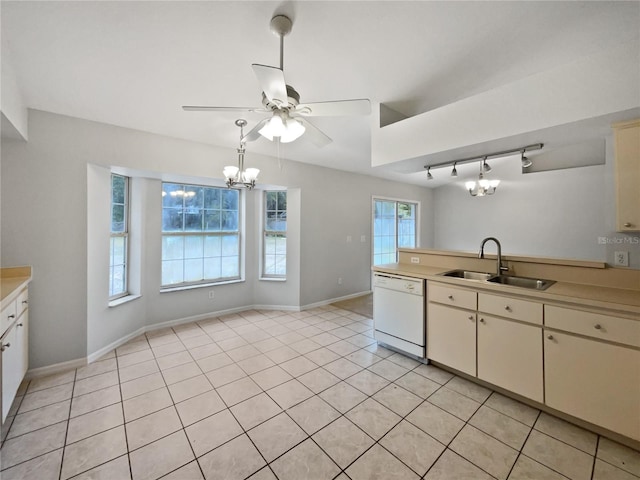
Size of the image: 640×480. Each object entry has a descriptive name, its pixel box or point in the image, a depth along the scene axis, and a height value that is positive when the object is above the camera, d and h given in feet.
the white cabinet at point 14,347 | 5.40 -2.55
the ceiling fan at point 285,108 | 4.78 +2.80
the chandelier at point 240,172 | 8.98 +2.37
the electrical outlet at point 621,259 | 6.78 -0.46
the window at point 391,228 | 19.11 +1.09
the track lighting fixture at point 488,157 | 7.19 +2.63
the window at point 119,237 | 10.54 +0.14
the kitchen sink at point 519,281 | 7.49 -1.20
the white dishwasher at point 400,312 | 8.61 -2.53
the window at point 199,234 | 12.25 +0.31
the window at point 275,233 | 14.56 +0.44
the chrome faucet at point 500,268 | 8.14 -0.84
